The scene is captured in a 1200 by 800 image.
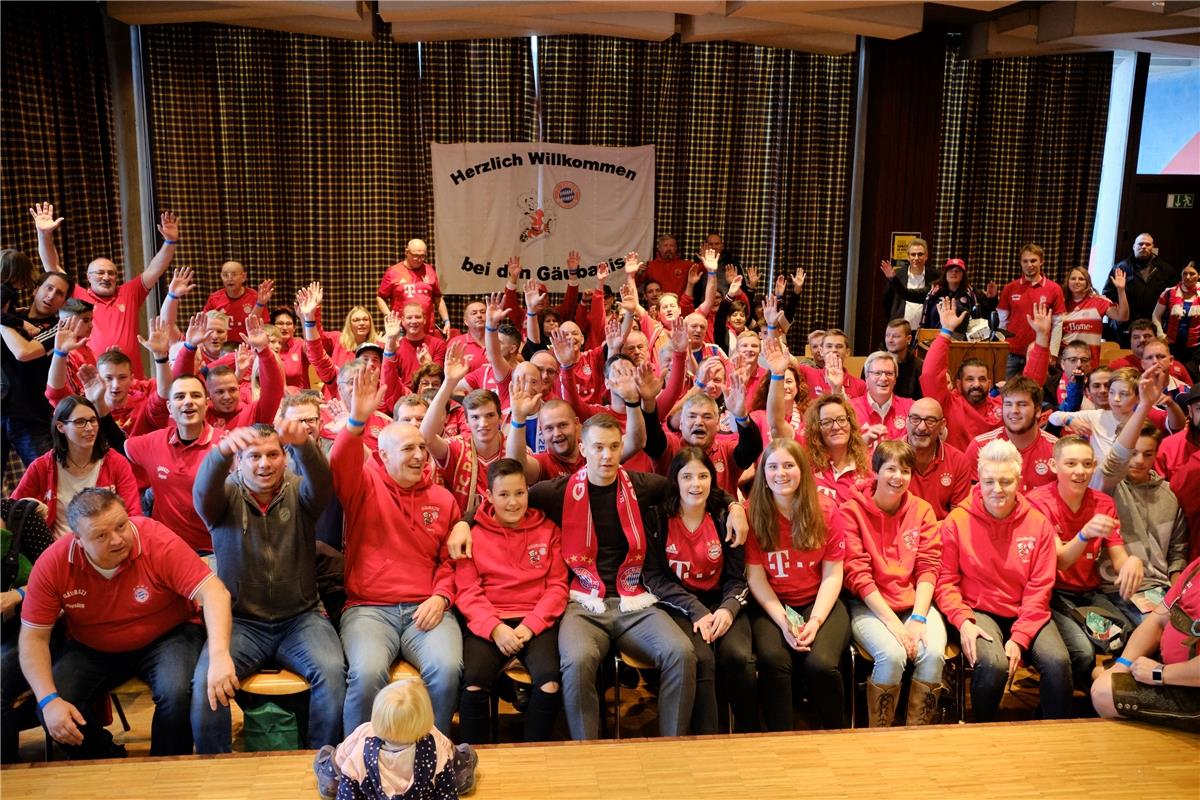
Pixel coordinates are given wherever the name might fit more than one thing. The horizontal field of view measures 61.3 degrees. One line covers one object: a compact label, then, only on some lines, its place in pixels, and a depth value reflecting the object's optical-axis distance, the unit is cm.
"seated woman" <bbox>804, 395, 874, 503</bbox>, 420
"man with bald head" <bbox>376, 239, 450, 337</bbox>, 777
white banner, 895
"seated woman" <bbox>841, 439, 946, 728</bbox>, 357
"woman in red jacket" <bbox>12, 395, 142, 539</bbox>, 371
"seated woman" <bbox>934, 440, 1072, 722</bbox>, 356
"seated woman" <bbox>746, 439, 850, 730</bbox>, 356
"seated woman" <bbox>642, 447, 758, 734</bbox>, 355
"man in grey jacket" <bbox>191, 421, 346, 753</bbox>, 330
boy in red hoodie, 342
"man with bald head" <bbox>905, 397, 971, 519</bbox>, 436
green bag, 334
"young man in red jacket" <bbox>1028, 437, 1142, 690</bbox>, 366
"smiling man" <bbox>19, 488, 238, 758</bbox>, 312
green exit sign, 1009
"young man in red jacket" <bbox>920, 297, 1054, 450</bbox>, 521
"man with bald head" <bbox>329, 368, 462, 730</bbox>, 344
